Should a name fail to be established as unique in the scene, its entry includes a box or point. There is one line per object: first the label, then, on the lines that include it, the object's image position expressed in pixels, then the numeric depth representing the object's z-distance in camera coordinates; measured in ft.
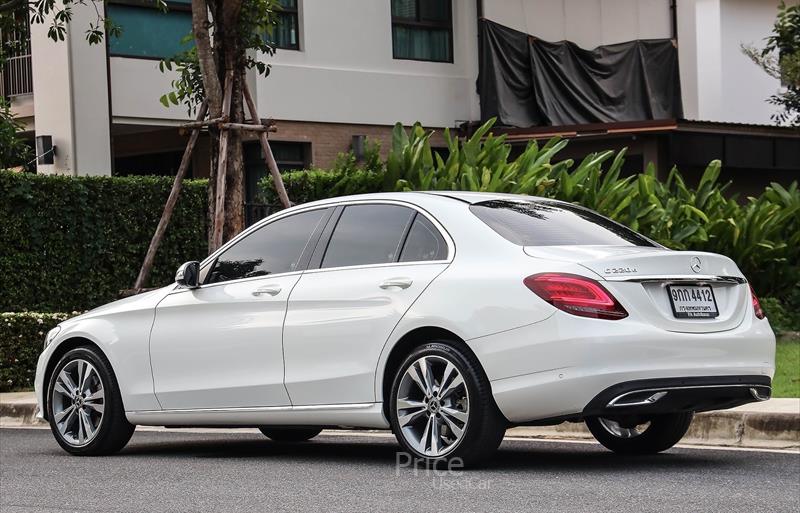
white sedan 25.12
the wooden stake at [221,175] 47.16
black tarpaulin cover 85.20
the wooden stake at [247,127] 47.39
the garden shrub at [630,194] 55.36
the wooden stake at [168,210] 47.60
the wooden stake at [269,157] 48.19
